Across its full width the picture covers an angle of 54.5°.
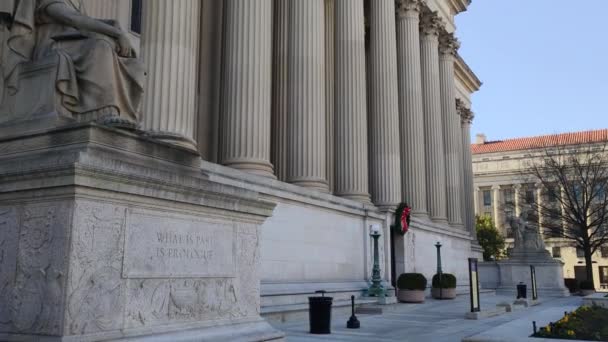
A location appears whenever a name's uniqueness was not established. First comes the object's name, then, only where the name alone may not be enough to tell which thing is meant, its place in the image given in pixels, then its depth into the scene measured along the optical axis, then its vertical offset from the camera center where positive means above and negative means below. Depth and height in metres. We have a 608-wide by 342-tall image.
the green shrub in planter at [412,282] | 24.78 -0.11
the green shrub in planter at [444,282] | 28.80 -0.13
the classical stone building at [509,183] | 89.81 +15.48
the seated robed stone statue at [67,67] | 6.63 +2.39
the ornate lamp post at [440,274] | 28.80 +0.26
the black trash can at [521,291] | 29.19 -0.55
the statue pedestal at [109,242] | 5.56 +0.38
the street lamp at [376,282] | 22.33 -0.10
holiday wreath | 26.97 +2.72
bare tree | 51.06 +7.77
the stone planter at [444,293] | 29.01 -0.66
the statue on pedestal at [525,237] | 42.47 +3.04
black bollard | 15.45 -1.13
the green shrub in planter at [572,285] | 50.17 -0.44
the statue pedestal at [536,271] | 40.59 +0.46
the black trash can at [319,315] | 13.57 -0.81
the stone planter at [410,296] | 24.86 -0.69
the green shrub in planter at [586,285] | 45.56 -0.40
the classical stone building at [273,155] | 6.24 +4.31
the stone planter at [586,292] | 43.78 -0.90
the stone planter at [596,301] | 23.35 -0.86
